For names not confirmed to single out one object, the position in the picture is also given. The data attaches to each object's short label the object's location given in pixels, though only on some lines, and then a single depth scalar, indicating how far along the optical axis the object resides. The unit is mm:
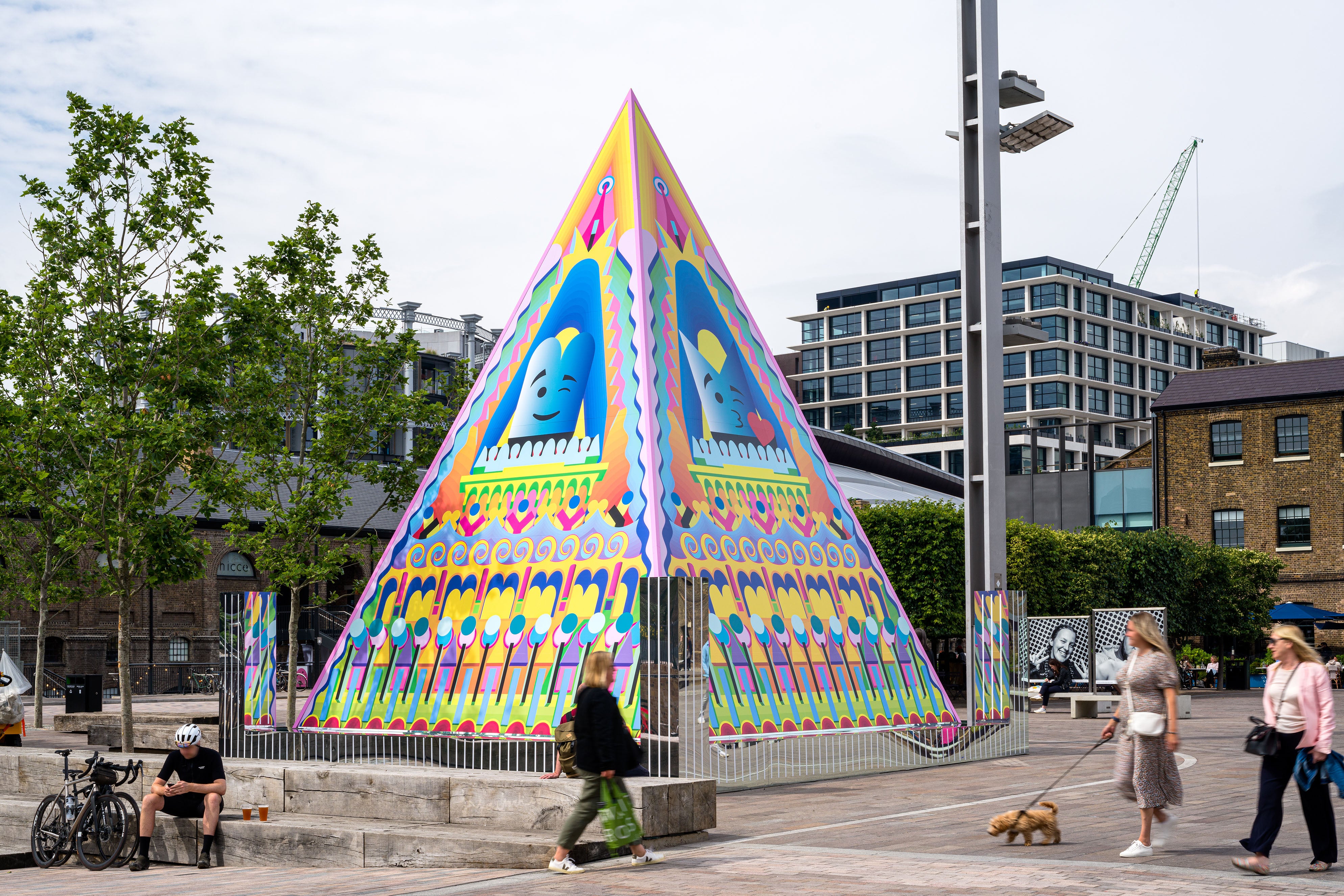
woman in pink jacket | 9234
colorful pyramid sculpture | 17562
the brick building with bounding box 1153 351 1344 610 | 52781
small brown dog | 10742
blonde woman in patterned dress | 10047
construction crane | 180125
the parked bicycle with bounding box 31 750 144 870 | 13562
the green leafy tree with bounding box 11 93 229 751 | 20078
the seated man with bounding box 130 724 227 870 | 13367
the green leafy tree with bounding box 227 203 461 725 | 25328
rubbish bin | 31328
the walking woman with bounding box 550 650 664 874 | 10422
